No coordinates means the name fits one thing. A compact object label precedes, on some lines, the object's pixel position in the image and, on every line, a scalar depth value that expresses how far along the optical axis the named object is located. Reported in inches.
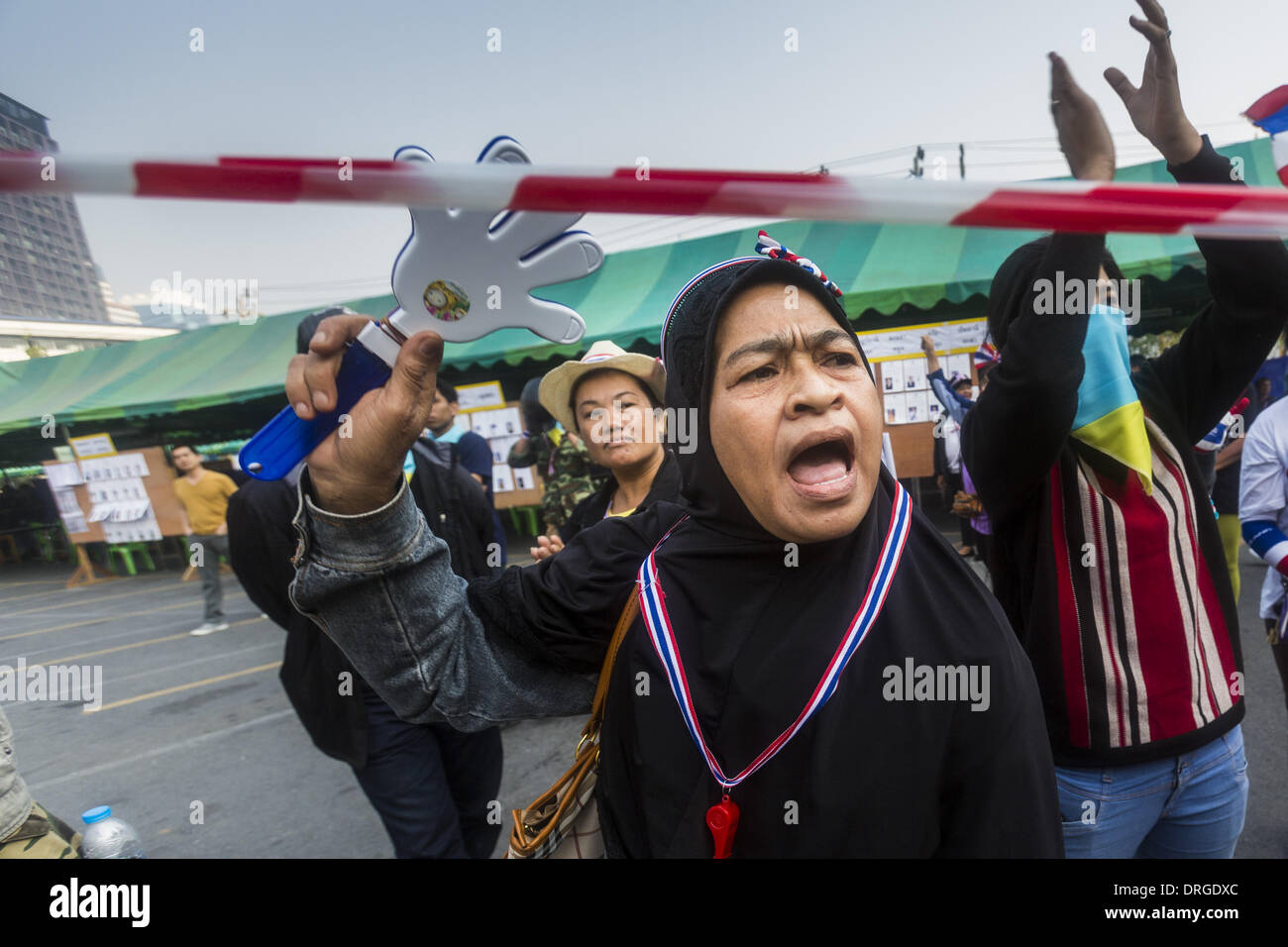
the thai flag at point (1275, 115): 49.8
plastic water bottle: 81.4
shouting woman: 36.4
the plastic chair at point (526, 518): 425.4
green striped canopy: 285.0
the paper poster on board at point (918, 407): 321.4
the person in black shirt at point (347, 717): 87.7
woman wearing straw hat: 98.9
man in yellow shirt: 283.6
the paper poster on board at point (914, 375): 317.4
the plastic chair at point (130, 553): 449.4
